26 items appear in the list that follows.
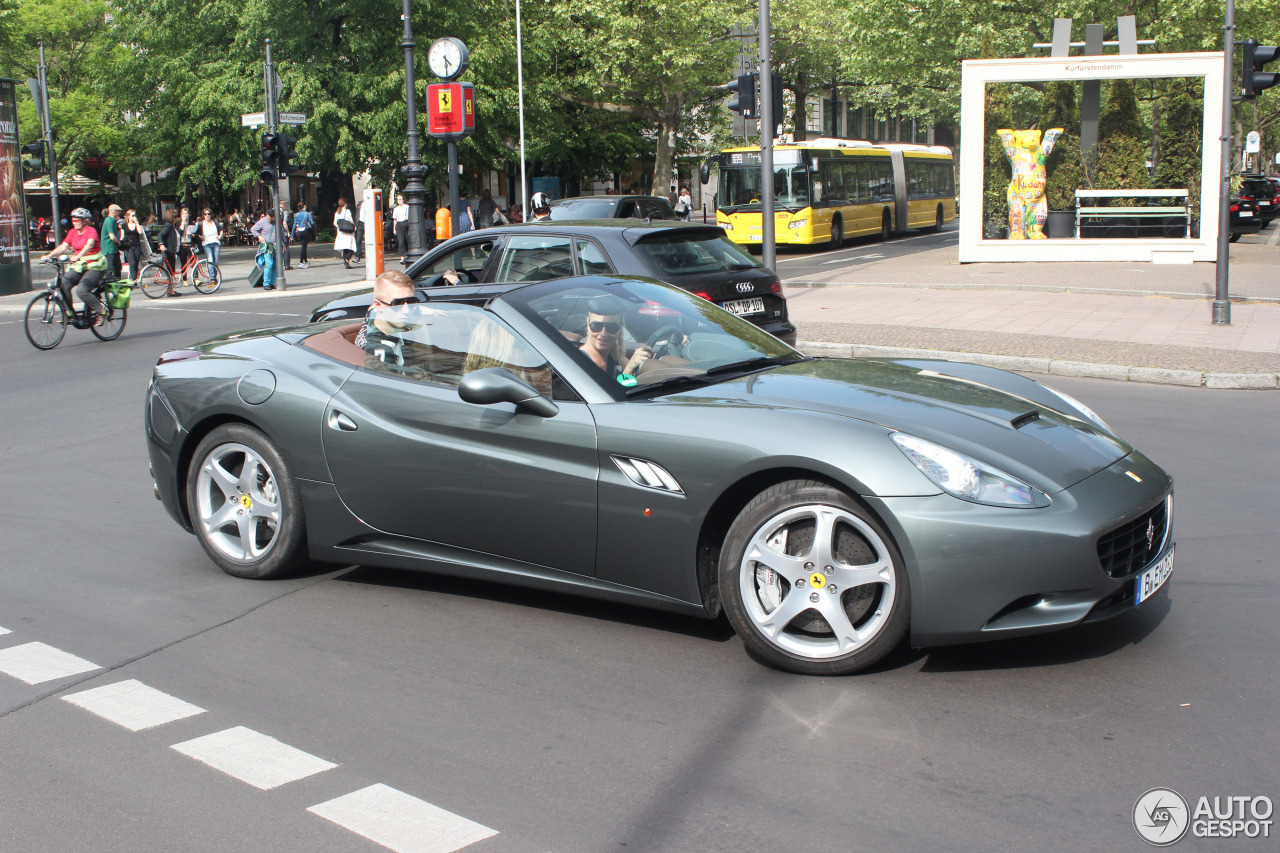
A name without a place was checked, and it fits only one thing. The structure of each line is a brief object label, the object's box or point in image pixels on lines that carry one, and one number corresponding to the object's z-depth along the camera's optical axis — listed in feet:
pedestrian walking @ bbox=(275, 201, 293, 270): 89.90
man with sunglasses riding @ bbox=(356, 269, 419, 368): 17.42
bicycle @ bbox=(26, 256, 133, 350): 51.42
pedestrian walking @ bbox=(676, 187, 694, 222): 153.56
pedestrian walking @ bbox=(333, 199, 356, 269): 98.73
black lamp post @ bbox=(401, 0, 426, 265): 73.05
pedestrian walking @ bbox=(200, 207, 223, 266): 89.66
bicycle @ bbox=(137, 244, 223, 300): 78.12
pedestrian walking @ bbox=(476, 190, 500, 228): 111.45
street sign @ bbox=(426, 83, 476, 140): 70.59
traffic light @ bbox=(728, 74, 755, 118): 60.54
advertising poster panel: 81.46
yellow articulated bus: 112.27
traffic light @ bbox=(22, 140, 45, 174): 87.86
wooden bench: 82.12
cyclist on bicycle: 51.93
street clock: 72.69
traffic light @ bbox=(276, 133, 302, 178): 81.00
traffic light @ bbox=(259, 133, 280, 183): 80.23
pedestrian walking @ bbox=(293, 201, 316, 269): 105.19
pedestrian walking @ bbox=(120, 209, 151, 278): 91.25
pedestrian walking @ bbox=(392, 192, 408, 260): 99.78
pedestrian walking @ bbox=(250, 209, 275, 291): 81.87
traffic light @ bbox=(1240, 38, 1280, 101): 47.73
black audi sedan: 32.78
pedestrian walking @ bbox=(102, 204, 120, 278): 77.15
